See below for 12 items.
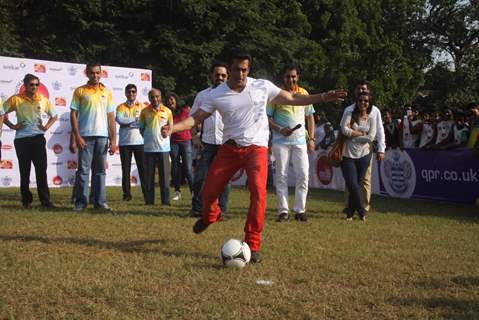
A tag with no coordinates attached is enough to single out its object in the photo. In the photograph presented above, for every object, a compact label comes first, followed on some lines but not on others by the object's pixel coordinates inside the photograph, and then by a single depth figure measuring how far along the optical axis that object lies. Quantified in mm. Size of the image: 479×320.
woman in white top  8453
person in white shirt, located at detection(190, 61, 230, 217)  7981
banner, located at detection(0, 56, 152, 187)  12266
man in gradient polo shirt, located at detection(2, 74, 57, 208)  8852
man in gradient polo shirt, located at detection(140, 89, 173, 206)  9740
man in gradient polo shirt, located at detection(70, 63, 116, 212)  8508
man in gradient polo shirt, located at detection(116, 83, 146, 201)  10961
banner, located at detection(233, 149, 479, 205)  10572
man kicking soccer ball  5559
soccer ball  5062
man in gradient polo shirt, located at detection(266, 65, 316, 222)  8102
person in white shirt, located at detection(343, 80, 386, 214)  8594
